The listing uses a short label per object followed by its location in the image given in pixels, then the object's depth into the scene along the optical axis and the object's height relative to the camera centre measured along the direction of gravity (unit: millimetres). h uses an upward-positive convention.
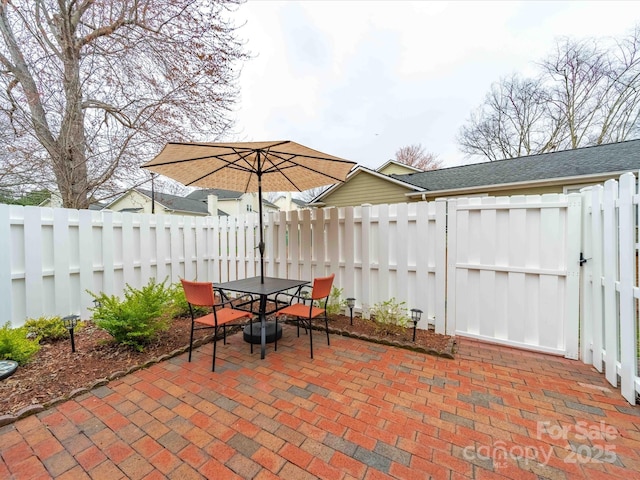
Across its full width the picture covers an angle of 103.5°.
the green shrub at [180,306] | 4070 -1124
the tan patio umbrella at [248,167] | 2773 +979
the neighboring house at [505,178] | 7395 +2002
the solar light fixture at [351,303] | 3934 -1055
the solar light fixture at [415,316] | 3330 -1077
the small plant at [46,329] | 3299 -1192
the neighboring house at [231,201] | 23844 +3447
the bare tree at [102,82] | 4984 +3370
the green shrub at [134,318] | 3045 -982
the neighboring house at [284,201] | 28981 +4070
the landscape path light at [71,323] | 2941 -993
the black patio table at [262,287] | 3068 -686
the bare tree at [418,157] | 23797 +7408
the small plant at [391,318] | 3648 -1225
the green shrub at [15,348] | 2678 -1169
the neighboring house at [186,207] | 18711 +2406
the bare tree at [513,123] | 14393 +6936
